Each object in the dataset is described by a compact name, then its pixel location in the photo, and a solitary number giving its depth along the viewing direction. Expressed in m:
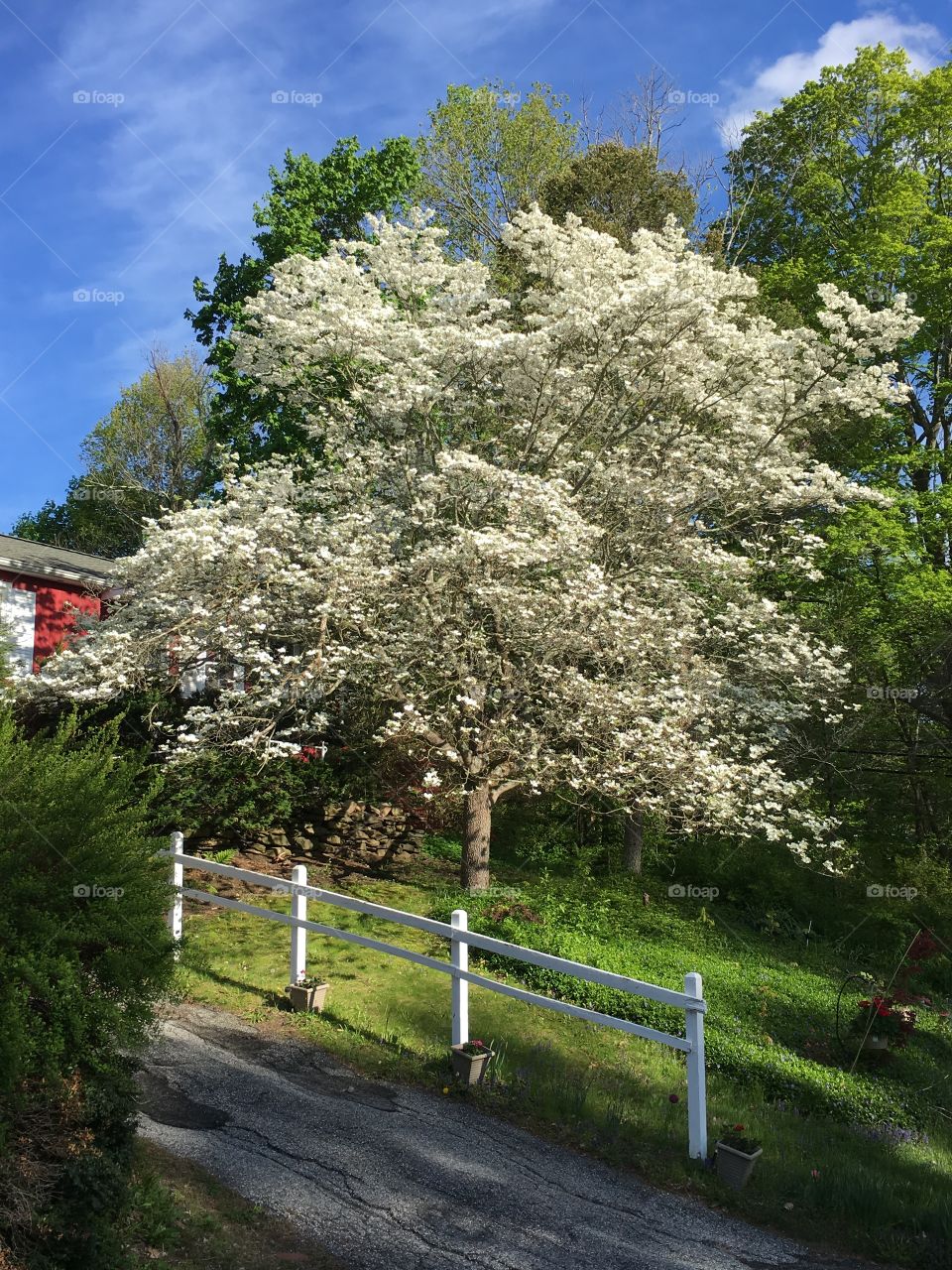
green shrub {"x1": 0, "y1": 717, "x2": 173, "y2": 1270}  4.71
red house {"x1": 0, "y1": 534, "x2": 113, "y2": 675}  20.02
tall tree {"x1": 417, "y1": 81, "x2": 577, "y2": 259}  33.69
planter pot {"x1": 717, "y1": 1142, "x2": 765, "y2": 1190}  6.77
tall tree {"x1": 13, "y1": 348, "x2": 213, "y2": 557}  45.00
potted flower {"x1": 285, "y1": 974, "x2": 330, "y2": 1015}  9.39
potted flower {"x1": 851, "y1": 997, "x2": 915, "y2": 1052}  10.31
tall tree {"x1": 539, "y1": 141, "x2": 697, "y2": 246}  24.55
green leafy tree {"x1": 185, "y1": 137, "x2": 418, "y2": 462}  23.02
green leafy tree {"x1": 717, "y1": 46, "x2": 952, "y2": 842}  19.52
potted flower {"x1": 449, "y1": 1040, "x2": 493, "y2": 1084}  8.01
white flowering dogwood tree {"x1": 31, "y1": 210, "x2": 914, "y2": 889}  13.46
